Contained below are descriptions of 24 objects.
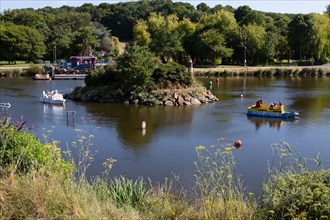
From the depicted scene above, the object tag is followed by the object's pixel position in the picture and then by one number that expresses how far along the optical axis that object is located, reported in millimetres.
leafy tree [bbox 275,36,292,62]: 77312
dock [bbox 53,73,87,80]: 58562
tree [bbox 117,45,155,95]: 36500
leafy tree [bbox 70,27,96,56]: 74062
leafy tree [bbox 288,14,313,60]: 70938
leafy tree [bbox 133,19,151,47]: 74438
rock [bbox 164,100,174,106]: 35484
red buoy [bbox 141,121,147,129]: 25938
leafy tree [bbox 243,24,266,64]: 72062
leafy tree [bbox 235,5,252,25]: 102250
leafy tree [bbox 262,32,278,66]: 72438
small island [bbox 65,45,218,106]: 36312
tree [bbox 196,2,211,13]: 132450
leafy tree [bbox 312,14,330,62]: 70500
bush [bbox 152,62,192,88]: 37125
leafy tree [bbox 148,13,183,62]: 69000
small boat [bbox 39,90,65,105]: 35344
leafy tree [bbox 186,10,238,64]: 69938
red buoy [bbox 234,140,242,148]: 21703
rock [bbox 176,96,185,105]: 35888
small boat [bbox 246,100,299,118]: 29656
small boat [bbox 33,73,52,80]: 57291
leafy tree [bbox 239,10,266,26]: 85750
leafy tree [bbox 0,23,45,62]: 72125
